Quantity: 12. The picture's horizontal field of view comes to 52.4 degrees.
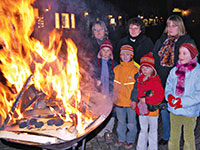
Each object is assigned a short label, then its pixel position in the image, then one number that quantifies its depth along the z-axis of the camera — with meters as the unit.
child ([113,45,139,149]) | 3.49
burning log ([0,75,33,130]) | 2.30
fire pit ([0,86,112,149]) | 2.00
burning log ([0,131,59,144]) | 1.96
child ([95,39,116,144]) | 3.73
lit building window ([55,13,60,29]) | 16.13
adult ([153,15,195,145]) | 3.29
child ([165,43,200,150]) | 2.86
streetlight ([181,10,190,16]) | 28.31
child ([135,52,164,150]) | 3.11
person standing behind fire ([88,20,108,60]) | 4.04
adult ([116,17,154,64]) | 3.67
